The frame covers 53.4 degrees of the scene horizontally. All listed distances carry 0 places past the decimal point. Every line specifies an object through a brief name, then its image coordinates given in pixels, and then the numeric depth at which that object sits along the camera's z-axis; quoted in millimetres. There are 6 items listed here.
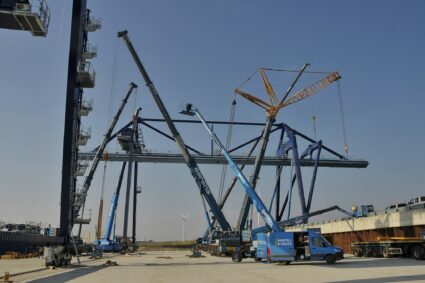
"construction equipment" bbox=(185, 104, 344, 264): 31922
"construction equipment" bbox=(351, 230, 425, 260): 32906
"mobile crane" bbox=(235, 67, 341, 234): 55844
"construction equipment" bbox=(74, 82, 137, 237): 71381
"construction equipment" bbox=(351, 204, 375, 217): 47856
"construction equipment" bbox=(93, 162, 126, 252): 66250
